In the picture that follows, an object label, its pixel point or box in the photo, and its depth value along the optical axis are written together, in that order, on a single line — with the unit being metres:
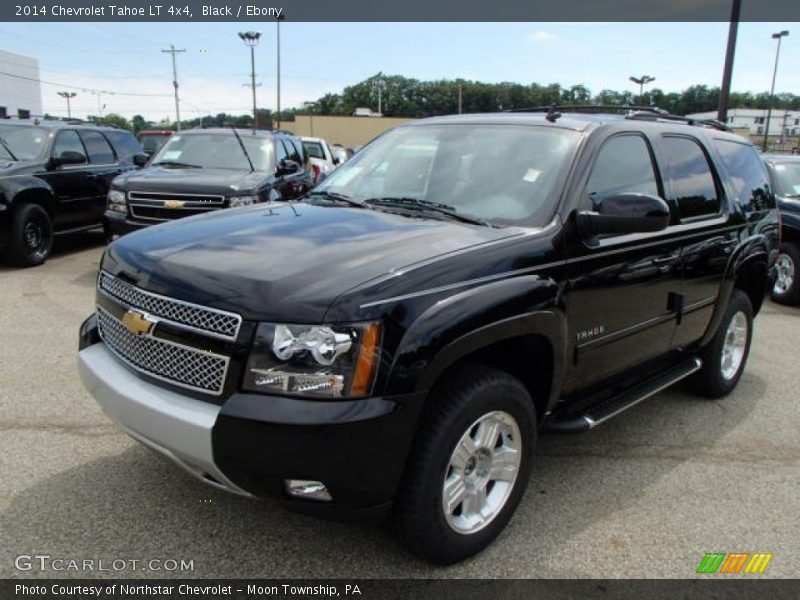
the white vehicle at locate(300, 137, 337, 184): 17.89
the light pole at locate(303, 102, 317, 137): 119.16
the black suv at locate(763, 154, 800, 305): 8.46
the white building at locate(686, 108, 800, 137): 101.97
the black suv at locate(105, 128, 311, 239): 7.42
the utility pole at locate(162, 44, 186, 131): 65.43
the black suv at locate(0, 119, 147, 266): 8.57
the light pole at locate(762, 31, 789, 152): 41.35
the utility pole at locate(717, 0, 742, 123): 12.81
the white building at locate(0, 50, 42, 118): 64.25
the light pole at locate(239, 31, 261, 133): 44.82
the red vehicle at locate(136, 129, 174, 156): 21.77
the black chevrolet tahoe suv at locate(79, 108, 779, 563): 2.36
